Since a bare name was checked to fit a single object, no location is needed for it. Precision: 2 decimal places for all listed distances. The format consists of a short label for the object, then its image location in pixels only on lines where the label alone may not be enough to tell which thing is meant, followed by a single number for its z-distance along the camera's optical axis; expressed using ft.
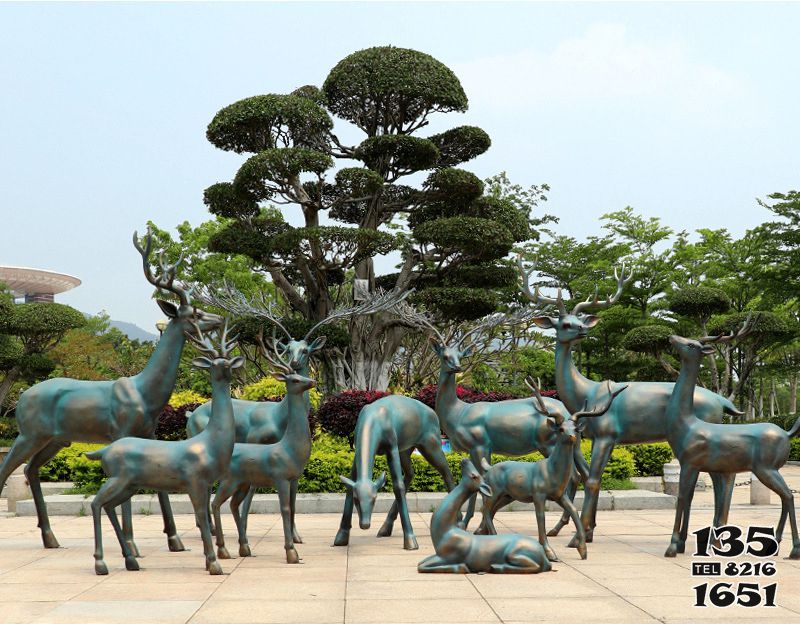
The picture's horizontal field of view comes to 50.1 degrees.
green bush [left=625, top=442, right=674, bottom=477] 52.60
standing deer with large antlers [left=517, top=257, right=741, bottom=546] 30.68
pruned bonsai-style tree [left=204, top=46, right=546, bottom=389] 74.79
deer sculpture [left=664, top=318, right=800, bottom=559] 27.04
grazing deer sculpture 29.04
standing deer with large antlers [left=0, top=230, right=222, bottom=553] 28.96
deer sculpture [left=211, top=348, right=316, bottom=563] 27.43
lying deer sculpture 24.39
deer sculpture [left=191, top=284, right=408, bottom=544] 30.86
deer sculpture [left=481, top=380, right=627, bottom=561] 26.32
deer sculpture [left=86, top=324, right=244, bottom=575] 24.88
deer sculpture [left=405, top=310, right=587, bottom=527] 30.50
